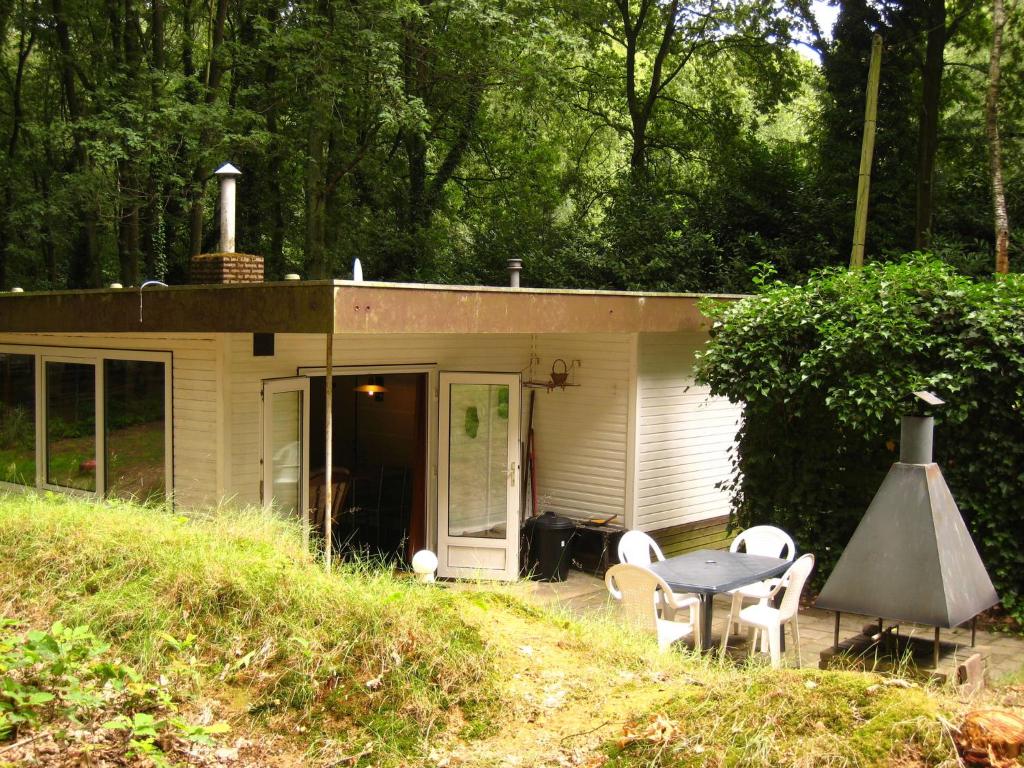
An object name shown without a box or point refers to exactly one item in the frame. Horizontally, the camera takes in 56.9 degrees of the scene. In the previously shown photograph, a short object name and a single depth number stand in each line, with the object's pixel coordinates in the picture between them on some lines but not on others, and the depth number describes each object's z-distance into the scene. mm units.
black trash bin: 8719
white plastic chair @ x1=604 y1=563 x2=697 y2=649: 5840
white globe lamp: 5688
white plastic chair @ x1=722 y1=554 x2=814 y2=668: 6035
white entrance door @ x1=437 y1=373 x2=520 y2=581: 8562
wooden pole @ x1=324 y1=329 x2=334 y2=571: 6368
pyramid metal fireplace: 5137
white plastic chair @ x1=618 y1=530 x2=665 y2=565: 6922
